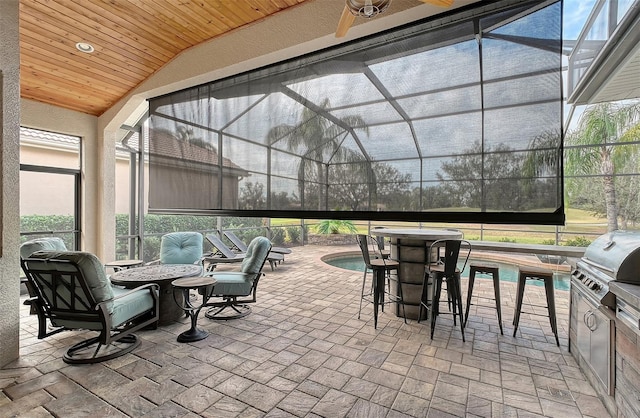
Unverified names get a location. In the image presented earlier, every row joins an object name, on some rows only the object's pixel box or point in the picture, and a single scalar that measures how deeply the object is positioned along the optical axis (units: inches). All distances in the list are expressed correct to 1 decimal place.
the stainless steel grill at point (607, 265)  76.0
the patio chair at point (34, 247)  115.0
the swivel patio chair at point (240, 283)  150.9
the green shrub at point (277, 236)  390.2
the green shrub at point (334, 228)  449.4
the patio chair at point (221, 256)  239.5
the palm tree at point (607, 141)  277.7
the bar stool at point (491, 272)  135.2
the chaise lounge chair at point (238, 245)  276.5
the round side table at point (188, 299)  124.9
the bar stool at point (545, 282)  123.6
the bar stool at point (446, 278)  126.6
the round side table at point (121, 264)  170.5
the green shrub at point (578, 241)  309.1
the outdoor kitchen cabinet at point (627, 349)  66.1
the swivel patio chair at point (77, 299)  100.6
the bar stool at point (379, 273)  141.6
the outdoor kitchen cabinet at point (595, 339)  79.1
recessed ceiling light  151.7
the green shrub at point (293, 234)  424.4
